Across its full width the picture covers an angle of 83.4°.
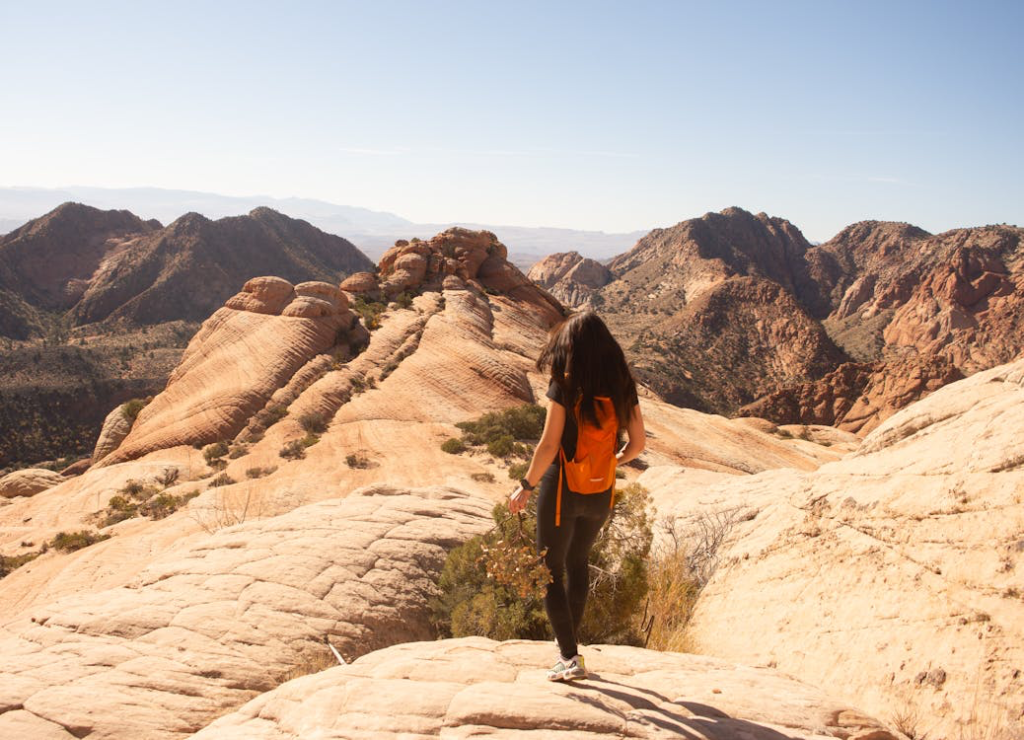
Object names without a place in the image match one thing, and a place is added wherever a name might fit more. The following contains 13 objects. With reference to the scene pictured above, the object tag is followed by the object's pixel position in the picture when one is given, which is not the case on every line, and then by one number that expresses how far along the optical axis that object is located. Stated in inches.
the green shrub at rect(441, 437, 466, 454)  742.5
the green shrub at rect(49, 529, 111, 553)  560.4
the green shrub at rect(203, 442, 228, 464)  768.9
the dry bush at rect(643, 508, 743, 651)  233.9
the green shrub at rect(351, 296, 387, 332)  1145.4
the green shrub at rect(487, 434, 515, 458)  729.0
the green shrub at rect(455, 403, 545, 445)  776.9
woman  148.2
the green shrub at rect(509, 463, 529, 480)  635.5
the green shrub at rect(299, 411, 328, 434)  822.5
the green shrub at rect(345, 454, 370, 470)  695.3
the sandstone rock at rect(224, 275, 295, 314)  1107.3
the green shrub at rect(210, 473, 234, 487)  668.7
